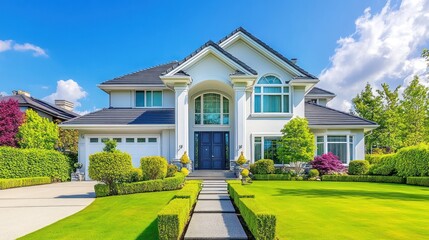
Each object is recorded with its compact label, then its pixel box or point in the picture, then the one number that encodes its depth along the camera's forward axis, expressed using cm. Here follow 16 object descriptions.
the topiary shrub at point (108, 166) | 1463
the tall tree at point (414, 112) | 3869
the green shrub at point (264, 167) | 2139
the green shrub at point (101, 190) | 1498
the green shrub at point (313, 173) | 2158
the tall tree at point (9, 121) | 2578
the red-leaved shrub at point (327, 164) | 2209
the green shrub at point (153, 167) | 1625
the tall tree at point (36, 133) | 2508
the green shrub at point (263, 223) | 654
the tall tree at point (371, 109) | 4078
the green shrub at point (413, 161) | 2053
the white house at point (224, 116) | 2189
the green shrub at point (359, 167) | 2250
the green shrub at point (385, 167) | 2267
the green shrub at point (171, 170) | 1825
